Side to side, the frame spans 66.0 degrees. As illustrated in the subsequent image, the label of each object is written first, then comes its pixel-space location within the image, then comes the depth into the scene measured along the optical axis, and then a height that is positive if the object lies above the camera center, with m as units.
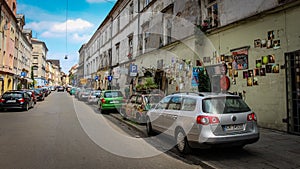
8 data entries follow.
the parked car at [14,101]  15.16 -0.83
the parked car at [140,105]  10.24 -0.82
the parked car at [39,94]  26.59 -0.77
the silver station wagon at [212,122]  5.21 -0.84
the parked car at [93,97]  22.57 -0.95
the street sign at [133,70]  19.39 +1.44
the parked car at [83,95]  27.85 -0.89
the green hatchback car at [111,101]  14.94 -0.89
